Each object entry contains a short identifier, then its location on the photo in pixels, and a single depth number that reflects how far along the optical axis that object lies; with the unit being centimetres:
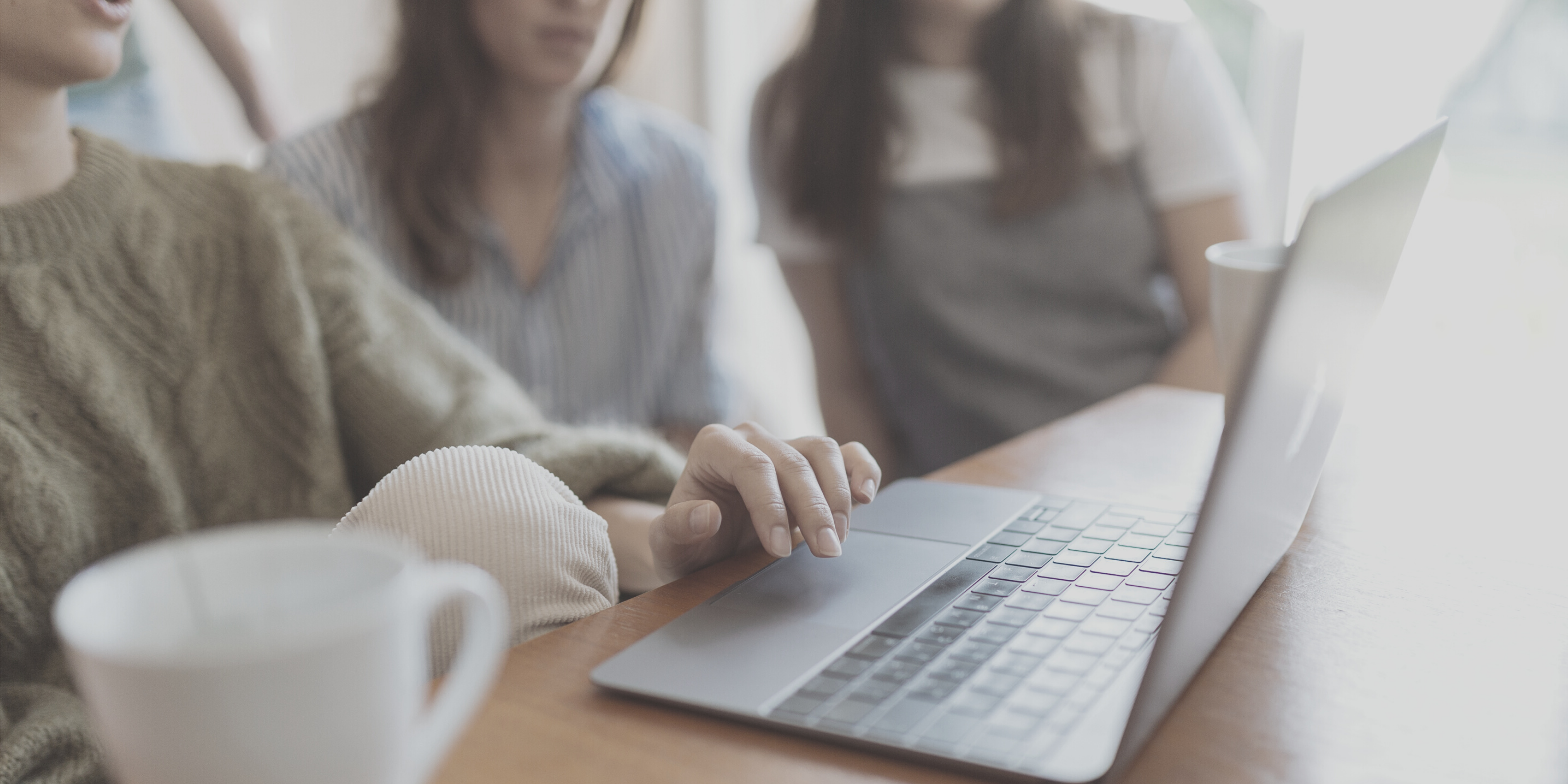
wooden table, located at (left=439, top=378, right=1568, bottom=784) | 36
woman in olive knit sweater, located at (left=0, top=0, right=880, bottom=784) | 55
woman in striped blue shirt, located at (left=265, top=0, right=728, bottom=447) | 113
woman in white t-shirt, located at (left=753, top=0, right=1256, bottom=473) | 129
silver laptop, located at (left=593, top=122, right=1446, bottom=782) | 34
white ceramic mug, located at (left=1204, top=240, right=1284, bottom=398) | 58
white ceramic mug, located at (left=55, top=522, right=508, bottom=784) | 22
